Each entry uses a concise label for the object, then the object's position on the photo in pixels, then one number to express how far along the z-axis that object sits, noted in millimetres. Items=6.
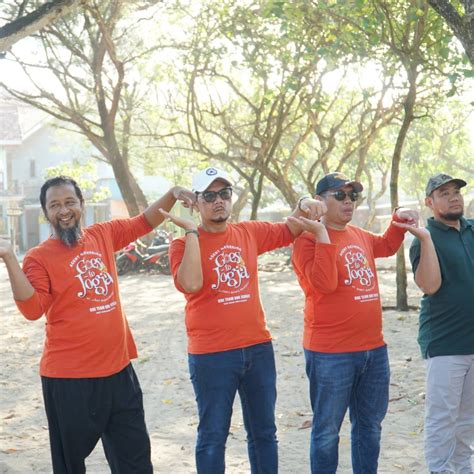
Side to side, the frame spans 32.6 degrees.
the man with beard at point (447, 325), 4723
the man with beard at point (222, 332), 4527
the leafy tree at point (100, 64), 19812
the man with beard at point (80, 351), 4332
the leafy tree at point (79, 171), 30828
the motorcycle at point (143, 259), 24062
